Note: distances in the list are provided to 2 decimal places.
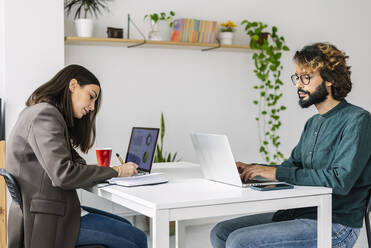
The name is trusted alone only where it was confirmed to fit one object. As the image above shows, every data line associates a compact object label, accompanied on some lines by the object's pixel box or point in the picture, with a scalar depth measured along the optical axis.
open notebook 2.03
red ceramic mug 2.43
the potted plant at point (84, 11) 3.79
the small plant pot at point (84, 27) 3.79
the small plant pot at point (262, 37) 4.49
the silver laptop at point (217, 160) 1.99
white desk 1.67
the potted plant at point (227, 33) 4.33
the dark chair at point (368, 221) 2.09
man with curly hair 1.97
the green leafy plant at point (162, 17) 4.06
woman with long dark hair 1.91
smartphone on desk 1.90
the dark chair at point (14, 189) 1.91
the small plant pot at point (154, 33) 4.09
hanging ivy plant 4.48
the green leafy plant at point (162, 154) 4.09
